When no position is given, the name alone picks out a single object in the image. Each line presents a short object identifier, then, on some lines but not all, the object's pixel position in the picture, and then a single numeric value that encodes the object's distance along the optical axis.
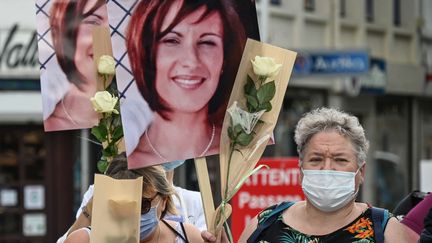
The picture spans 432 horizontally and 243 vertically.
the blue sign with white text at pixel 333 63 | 37.53
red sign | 20.75
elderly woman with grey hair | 10.69
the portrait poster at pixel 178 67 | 10.98
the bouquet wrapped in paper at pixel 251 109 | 10.92
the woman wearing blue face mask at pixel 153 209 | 11.17
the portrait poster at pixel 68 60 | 12.67
